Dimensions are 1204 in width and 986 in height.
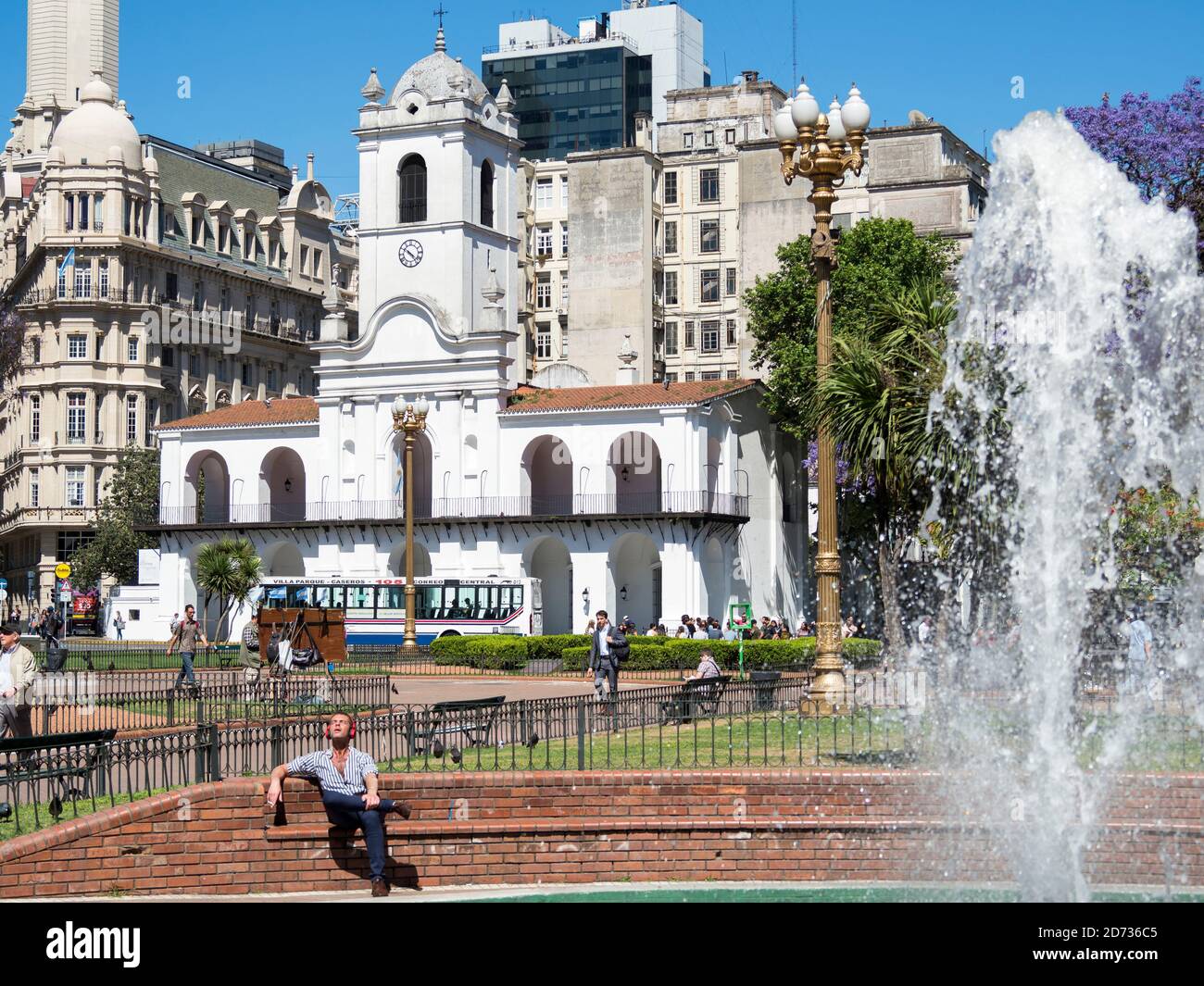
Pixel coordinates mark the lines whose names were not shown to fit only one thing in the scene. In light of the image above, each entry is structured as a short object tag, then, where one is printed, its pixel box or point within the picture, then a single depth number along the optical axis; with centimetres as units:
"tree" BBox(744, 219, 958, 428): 5406
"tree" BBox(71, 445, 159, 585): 6906
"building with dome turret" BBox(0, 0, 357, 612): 7538
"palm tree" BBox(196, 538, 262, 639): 5250
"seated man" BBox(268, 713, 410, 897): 1405
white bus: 5259
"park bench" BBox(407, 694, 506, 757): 1673
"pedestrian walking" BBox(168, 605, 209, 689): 3111
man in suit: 2756
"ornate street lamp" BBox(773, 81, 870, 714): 2167
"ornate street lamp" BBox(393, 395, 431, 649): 4547
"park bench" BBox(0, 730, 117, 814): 1457
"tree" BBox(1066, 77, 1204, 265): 4100
